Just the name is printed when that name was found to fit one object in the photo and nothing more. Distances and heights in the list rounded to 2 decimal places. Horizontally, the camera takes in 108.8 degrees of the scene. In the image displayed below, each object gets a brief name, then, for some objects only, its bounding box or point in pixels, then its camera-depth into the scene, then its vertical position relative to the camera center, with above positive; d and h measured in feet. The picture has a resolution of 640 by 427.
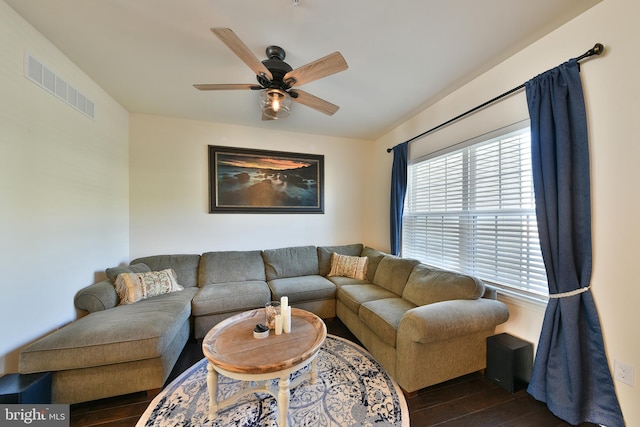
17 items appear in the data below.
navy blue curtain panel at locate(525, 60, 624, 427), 4.68 -1.17
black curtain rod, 4.60 +3.22
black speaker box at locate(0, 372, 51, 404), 4.18 -3.32
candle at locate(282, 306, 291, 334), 5.39 -2.59
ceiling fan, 4.85 +3.23
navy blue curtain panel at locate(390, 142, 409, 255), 10.18 +0.99
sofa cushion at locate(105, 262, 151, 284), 7.51 -1.98
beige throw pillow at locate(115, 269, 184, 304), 7.18 -2.41
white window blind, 6.04 -0.04
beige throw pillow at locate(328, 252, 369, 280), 10.39 -2.50
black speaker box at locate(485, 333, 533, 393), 5.49 -3.71
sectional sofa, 5.08 -2.90
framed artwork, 10.59 +1.55
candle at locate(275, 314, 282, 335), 5.32 -2.64
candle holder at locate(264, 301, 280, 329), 5.55 -2.46
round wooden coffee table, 4.20 -2.82
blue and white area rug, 4.77 -4.34
